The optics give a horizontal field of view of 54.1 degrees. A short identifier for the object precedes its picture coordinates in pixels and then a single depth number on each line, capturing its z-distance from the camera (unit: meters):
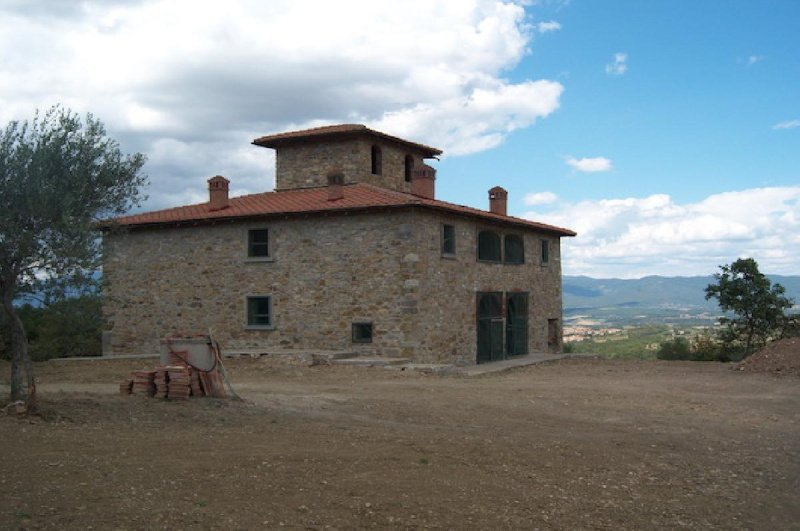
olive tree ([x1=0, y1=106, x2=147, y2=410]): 11.91
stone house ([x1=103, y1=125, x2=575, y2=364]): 23.97
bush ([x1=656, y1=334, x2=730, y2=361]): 34.19
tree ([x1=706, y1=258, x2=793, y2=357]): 31.72
